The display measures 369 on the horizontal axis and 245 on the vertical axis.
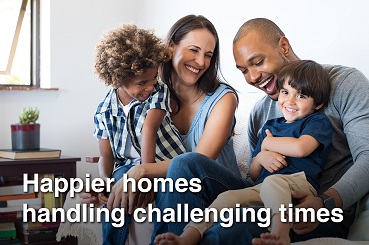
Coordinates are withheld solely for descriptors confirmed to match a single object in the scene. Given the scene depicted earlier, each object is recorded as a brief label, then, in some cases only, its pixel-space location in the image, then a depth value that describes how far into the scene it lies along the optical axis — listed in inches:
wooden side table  125.5
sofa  63.3
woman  84.0
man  63.4
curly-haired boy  80.0
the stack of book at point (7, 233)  125.6
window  148.0
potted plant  132.0
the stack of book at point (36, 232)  127.0
